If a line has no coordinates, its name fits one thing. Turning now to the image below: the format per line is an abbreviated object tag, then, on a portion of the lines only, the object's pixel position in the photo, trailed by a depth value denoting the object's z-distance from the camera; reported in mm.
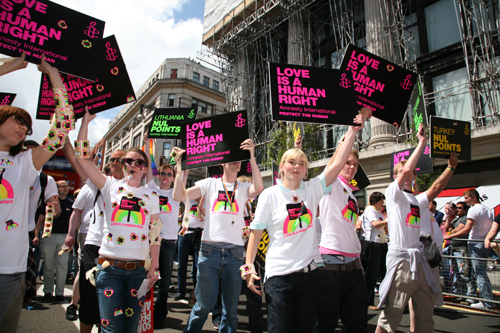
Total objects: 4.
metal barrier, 6509
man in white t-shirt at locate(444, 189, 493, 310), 7602
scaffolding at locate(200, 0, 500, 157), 15242
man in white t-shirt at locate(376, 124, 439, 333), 3838
